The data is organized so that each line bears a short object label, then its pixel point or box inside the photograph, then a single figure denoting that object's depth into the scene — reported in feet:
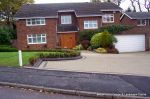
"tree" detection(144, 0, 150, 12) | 86.70
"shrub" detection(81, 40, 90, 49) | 54.44
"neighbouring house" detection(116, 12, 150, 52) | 54.13
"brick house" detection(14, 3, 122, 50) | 55.91
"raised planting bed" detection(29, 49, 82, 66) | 31.97
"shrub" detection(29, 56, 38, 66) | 26.60
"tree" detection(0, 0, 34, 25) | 74.04
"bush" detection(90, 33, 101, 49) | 49.70
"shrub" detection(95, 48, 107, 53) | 47.80
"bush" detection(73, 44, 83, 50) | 53.79
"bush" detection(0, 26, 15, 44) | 59.46
